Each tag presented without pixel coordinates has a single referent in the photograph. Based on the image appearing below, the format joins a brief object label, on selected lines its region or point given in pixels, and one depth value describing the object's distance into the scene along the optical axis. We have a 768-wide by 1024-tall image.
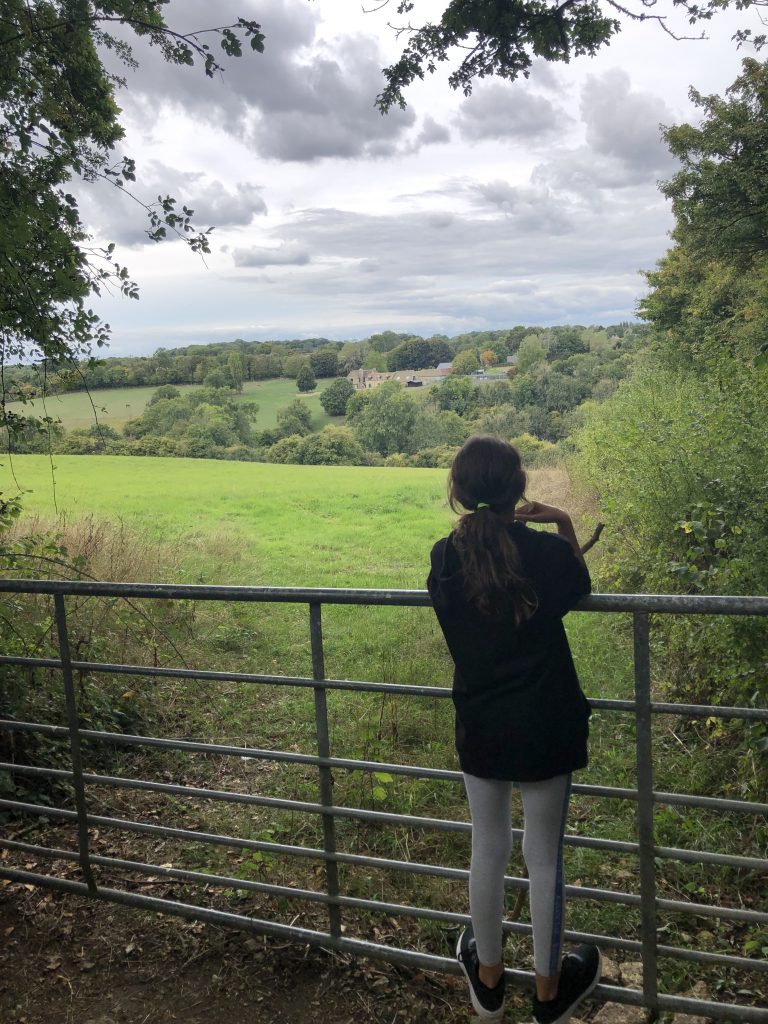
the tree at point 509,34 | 5.56
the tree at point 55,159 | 4.32
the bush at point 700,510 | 4.97
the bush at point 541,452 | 16.41
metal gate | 2.03
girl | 1.94
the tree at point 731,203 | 14.02
